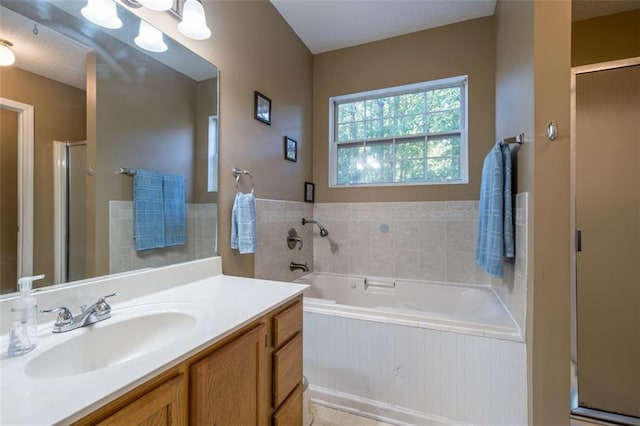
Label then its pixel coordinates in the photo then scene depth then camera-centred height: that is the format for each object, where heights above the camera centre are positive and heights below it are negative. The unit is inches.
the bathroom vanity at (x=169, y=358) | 21.2 -14.8
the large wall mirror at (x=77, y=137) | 32.7 +11.3
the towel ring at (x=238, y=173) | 68.2 +10.2
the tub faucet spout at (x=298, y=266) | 95.0 -19.1
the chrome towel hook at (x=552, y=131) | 47.8 +14.7
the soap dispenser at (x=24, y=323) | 26.7 -11.2
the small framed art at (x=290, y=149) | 92.7 +22.7
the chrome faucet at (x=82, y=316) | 31.8 -12.7
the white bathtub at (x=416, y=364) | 55.6 -33.9
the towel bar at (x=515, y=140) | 56.9 +16.2
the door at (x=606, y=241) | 67.6 -7.0
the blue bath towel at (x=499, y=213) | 63.4 +0.1
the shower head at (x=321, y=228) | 105.3 -5.7
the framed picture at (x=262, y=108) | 76.4 +30.7
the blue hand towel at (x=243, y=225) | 64.4 -2.8
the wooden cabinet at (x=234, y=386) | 23.6 -19.3
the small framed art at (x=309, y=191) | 107.7 +8.9
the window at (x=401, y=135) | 98.3 +30.3
